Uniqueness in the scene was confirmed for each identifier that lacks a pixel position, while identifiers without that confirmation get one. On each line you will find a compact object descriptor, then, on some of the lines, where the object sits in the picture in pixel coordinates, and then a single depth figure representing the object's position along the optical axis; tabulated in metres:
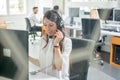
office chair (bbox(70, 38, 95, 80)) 1.78
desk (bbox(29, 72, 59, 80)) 1.54
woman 1.62
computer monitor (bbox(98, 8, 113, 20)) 4.90
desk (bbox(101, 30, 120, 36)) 4.27
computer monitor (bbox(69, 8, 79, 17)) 5.69
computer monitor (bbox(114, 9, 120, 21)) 4.73
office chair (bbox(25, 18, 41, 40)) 6.71
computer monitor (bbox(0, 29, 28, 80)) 1.08
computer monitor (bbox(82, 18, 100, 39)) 4.11
